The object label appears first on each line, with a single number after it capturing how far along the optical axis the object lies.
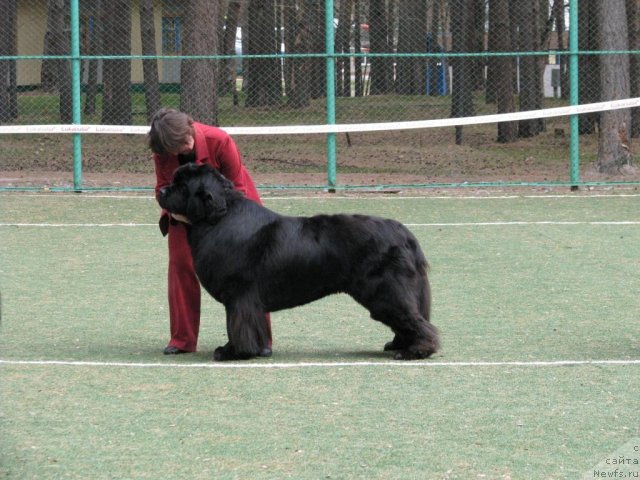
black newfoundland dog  12.06
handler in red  12.05
